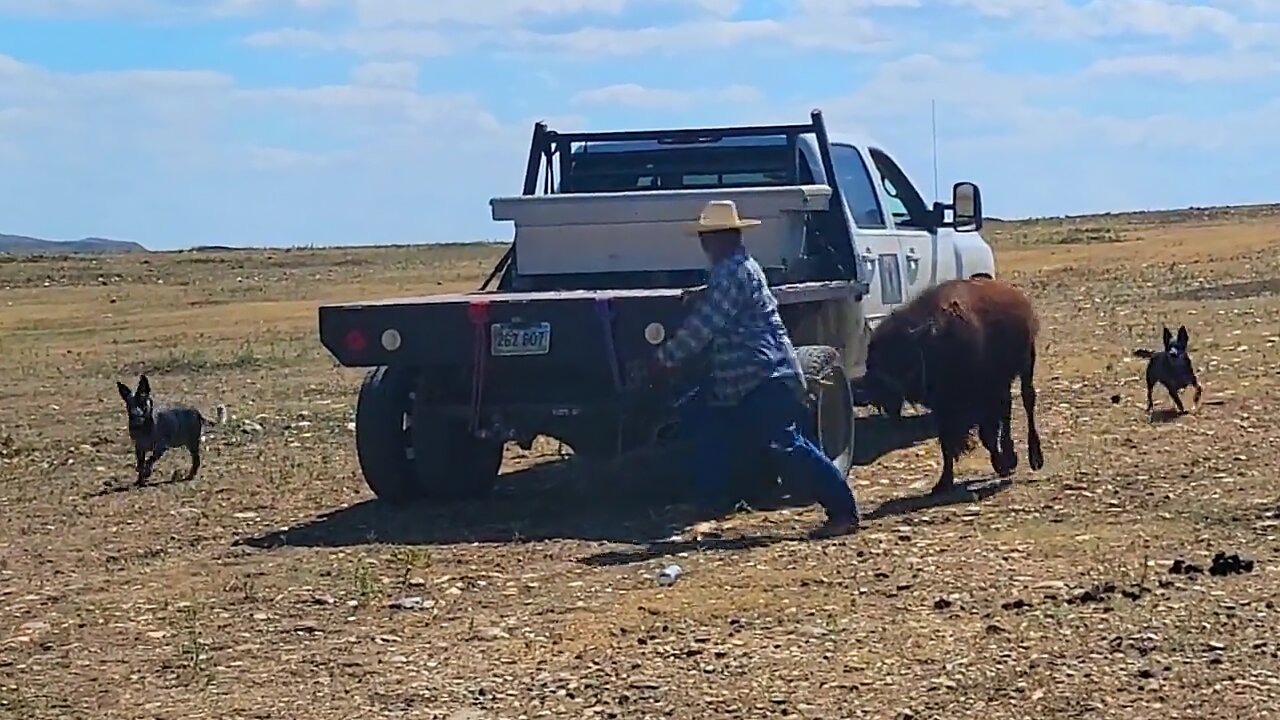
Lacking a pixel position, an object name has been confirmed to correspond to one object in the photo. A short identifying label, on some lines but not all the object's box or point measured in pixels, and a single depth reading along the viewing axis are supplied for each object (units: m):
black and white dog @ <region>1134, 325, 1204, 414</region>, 13.70
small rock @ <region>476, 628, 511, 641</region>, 7.84
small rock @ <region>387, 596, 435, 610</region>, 8.49
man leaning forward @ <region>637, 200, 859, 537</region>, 9.76
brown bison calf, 10.97
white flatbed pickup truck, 10.48
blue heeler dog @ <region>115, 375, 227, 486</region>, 13.33
